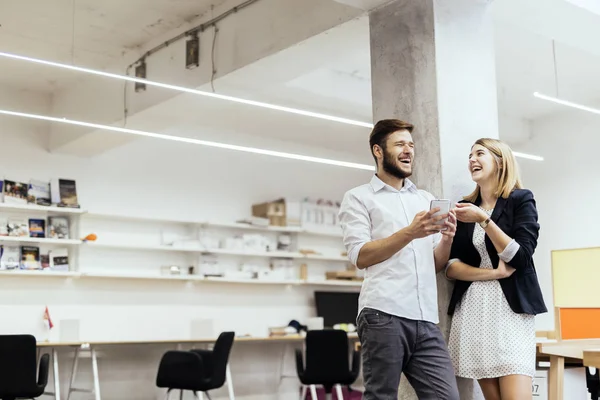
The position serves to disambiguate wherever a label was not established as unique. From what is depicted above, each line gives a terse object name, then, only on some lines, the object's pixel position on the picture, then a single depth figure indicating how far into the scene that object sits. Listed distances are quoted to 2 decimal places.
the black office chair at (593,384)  4.78
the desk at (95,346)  6.44
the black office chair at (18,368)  5.49
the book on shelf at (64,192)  7.20
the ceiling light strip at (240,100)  4.46
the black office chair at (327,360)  6.59
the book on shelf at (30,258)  6.98
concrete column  3.57
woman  2.87
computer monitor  8.78
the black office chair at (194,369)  6.17
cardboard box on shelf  8.51
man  2.67
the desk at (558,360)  3.54
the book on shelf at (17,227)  6.98
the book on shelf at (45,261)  7.11
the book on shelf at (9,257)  6.87
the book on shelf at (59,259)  7.16
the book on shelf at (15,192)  6.97
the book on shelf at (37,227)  7.07
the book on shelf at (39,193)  7.10
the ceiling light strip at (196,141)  5.27
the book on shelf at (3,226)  6.91
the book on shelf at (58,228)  7.16
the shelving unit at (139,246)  7.00
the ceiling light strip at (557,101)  5.06
